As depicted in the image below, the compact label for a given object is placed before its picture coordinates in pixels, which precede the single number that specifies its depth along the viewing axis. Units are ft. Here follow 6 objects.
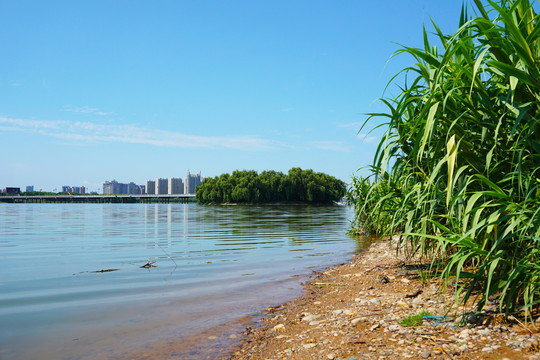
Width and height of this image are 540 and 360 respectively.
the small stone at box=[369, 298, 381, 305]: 17.57
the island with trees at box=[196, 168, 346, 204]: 404.36
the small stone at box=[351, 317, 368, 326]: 14.94
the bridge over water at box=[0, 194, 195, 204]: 629.43
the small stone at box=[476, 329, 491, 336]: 11.35
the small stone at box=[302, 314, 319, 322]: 17.56
